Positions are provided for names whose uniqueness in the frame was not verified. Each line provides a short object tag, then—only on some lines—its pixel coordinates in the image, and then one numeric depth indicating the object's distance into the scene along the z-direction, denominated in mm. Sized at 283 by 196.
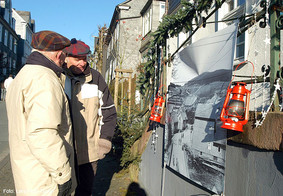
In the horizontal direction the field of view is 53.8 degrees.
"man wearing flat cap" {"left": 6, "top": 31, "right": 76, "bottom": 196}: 1933
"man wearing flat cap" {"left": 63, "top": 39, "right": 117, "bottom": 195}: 3109
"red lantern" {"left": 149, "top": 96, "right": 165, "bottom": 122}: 3707
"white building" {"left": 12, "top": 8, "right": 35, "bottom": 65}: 46312
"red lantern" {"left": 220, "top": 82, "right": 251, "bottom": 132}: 1840
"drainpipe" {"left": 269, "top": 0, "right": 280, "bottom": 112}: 1957
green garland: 3303
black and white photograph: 2164
